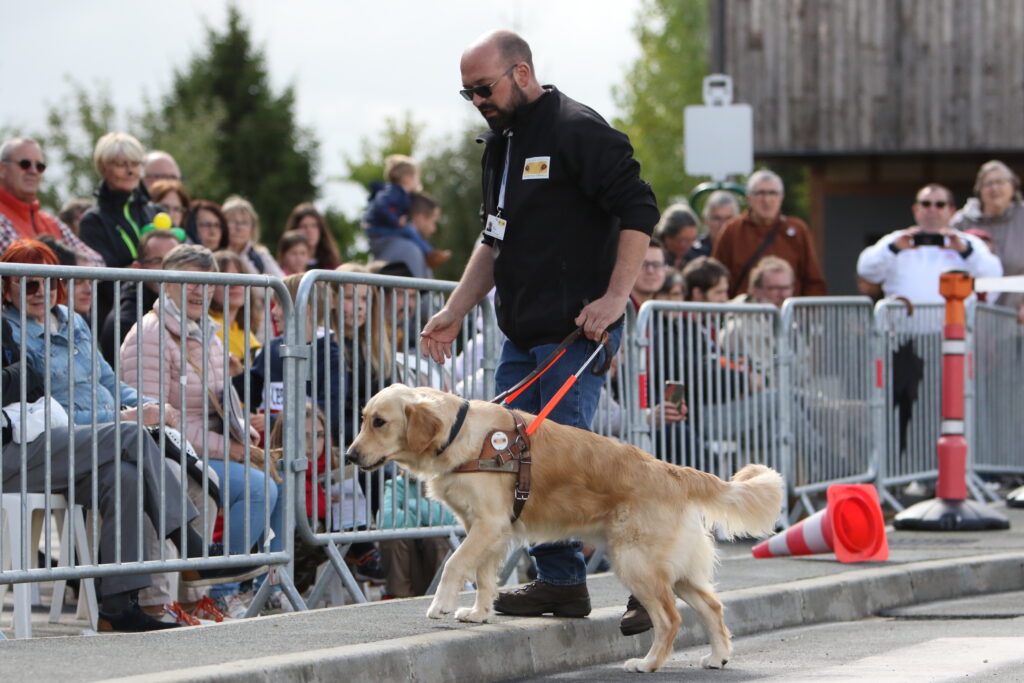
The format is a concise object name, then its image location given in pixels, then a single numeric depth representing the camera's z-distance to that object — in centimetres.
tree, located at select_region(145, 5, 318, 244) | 5531
